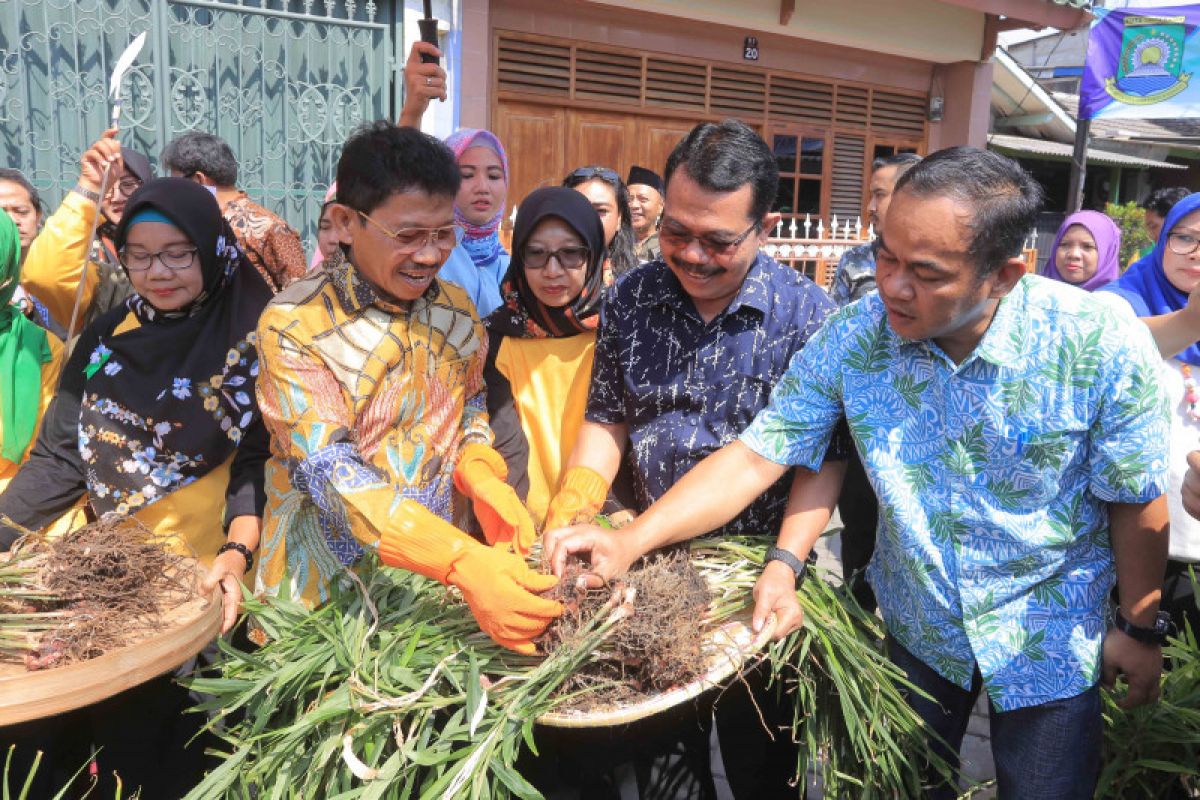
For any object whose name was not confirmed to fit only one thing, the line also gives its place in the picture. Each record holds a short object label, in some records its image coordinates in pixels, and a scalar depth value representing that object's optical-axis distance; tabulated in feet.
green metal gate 15.75
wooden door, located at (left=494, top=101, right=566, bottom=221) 22.97
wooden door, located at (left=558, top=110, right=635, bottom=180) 24.22
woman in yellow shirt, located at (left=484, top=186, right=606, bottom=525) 7.91
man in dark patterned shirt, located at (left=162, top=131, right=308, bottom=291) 11.41
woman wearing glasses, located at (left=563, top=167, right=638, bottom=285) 11.35
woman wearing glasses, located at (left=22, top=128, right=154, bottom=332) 8.64
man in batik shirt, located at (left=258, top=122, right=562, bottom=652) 5.52
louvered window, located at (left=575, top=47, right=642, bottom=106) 23.84
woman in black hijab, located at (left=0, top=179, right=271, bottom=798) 6.88
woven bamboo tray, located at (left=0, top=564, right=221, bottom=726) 4.94
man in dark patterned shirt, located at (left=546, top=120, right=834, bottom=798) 6.33
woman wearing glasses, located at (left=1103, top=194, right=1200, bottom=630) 8.06
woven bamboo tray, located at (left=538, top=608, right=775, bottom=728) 4.67
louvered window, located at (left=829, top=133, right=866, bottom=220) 30.32
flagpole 32.27
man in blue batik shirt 4.89
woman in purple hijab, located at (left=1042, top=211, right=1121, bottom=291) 12.76
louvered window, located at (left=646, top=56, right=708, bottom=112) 25.27
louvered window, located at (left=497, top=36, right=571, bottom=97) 22.52
